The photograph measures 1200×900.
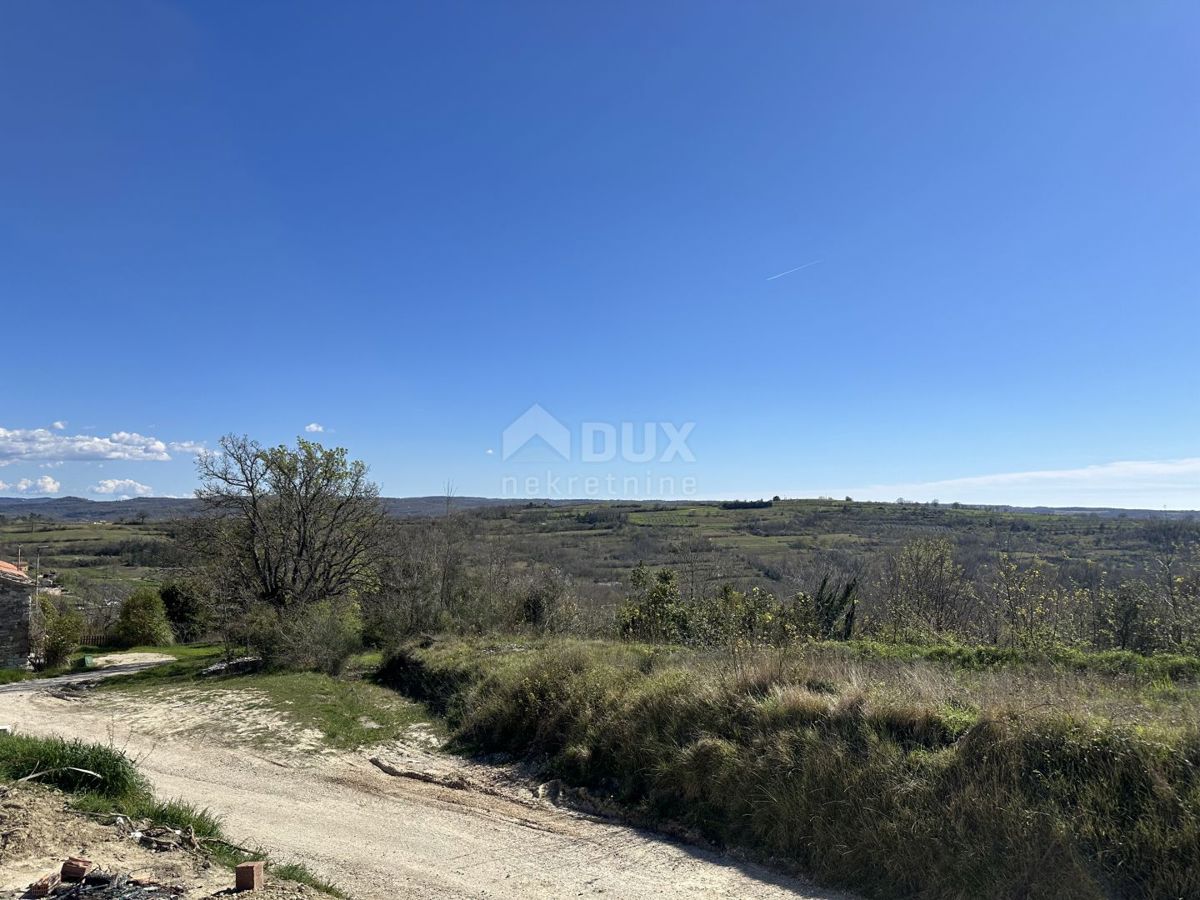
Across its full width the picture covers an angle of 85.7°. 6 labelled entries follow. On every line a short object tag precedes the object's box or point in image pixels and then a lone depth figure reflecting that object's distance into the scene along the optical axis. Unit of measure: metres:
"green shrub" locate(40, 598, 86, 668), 27.58
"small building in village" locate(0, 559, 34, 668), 25.66
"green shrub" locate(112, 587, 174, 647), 34.12
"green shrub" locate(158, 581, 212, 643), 37.81
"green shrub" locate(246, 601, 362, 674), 18.83
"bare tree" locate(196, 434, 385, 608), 24.84
